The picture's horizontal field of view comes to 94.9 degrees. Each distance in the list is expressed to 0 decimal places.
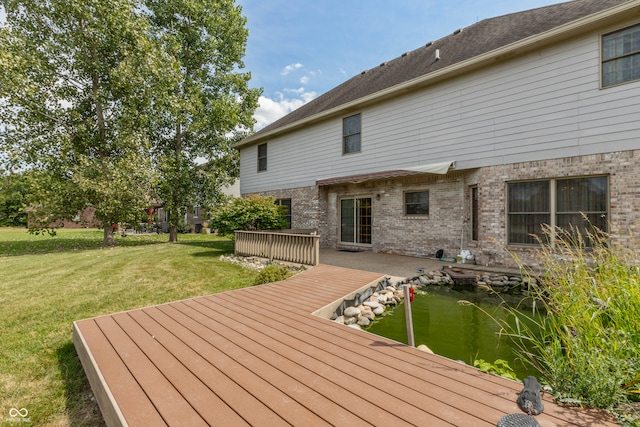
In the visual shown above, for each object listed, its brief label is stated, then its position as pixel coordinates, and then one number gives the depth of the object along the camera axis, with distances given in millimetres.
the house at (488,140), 6215
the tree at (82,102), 11977
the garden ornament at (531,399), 1985
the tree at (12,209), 32188
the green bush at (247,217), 10133
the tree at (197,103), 15336
